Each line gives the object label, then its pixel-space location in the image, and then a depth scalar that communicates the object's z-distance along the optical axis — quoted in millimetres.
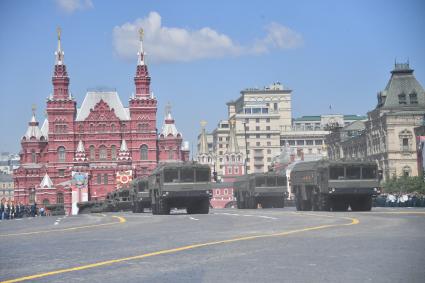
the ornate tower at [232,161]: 184375
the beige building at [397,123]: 98062
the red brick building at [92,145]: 136625
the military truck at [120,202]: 75188
